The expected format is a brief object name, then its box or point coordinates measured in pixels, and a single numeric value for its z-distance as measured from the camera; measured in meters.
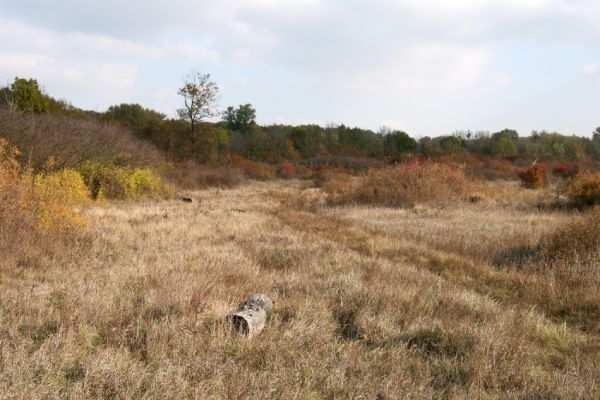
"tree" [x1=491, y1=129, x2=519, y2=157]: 60.25
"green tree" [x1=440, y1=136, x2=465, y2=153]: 56.40
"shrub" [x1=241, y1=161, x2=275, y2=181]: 36.25
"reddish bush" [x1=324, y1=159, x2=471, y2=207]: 19.41
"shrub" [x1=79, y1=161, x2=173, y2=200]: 17.80
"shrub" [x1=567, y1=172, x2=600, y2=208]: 16.73
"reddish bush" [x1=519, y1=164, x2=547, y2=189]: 27.25
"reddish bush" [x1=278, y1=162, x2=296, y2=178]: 39.16
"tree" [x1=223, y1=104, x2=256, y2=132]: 64.81
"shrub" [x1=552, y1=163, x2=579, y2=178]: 33.22
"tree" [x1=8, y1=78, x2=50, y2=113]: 28.06
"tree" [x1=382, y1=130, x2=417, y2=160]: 58.19
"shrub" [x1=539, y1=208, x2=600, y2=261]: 8.34
